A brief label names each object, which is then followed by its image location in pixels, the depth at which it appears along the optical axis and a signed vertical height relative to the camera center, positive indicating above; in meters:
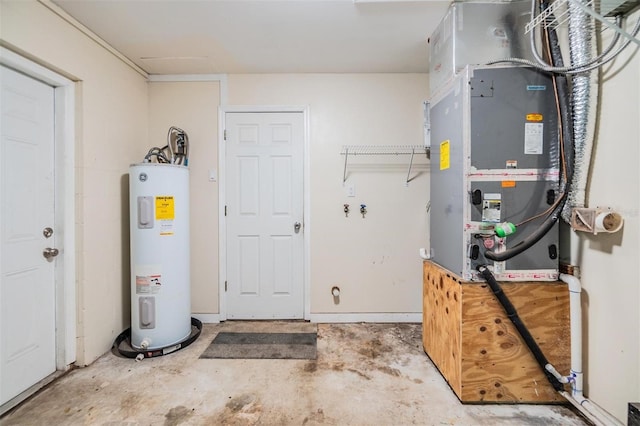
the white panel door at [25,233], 1.55 -0.15
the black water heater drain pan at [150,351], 2.02 -1.10
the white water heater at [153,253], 2.04 -0.34
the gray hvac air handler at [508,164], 1.49 +0.26
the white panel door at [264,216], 2.61 -0.07
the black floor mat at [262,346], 2.05 -1.14
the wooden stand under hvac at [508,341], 1.52 -0.77
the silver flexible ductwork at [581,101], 1.36 +0.58
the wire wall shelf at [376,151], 2.57 +0.57
